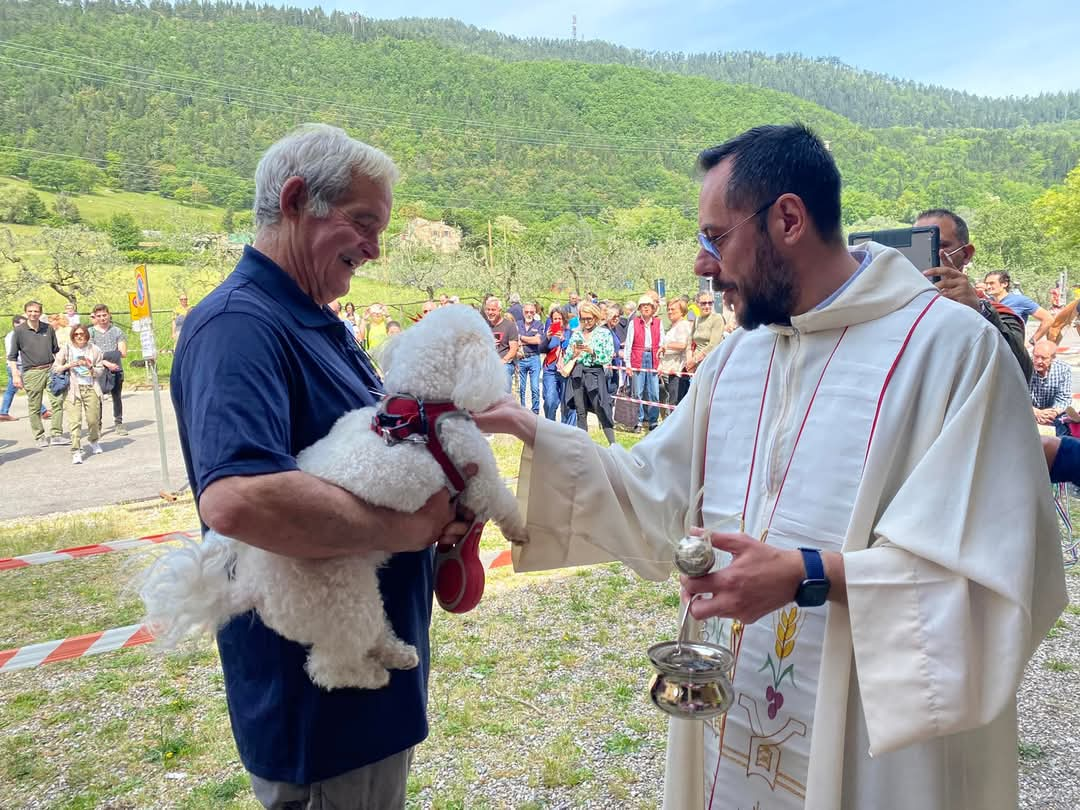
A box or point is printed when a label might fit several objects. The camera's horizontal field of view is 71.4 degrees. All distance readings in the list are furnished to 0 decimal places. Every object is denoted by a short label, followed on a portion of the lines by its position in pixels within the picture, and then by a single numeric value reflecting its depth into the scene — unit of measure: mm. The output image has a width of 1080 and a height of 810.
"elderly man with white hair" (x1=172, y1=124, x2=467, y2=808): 1476
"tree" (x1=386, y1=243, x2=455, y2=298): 49781
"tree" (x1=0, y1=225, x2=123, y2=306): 34569
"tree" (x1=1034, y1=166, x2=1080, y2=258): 50062
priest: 1583
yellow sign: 9216
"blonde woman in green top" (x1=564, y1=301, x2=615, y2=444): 11961
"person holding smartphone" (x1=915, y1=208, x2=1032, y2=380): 3856
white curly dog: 1648
